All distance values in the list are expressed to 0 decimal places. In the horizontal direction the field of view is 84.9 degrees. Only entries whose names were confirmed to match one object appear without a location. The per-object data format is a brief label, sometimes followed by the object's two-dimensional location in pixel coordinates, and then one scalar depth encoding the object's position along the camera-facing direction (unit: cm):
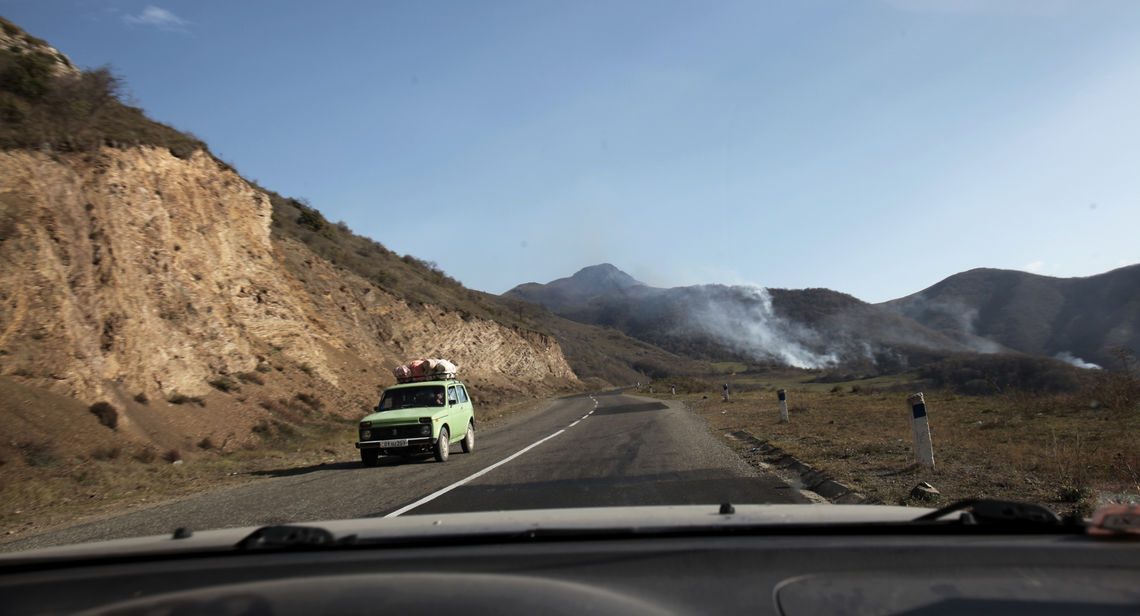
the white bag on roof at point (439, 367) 1786
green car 1345
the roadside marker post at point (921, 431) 882
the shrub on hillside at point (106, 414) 1500
